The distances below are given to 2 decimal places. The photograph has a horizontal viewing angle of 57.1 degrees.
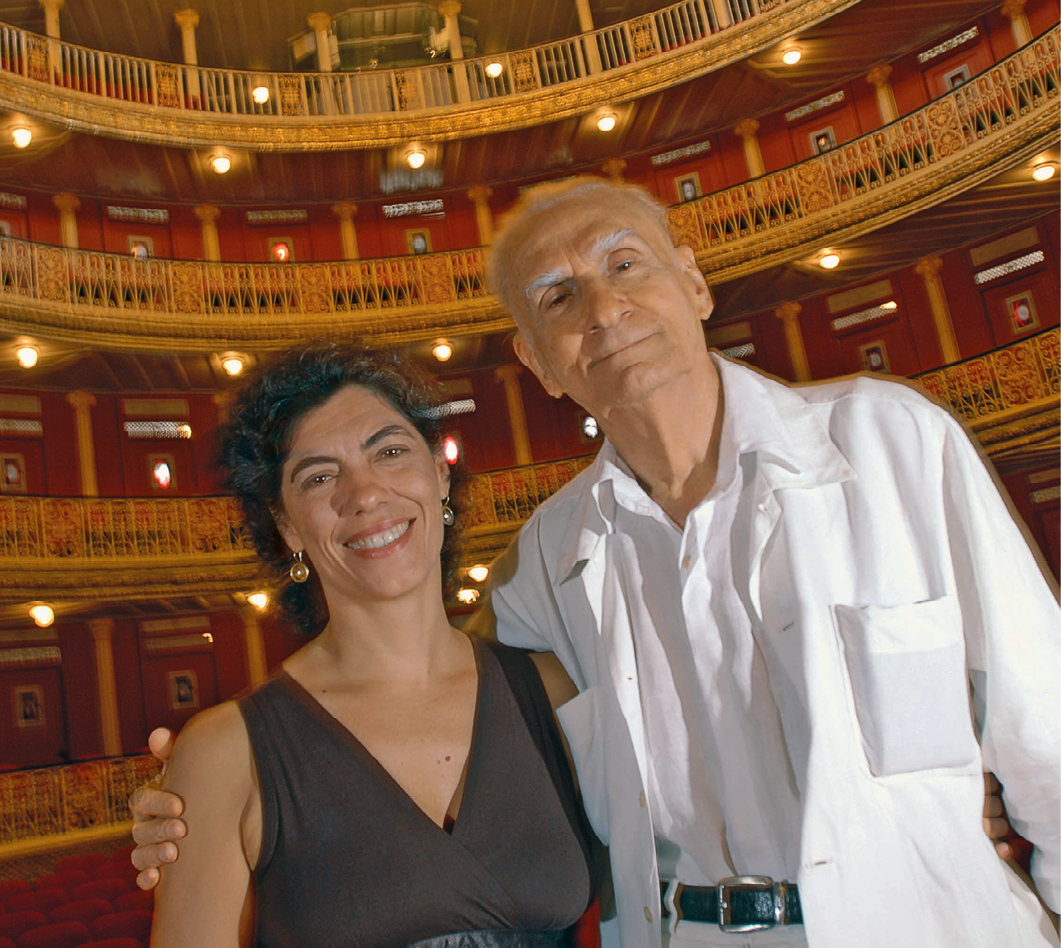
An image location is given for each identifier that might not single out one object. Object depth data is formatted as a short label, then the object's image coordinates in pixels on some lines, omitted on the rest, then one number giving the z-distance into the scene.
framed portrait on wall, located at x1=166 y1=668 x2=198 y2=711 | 13.45
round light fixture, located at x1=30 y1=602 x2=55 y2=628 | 11.79
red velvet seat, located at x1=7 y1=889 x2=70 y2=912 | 6.45
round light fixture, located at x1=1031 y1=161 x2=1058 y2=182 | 11.24
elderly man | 1.69
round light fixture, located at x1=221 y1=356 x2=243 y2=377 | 13.06
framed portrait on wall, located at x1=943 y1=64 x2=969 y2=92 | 12.84
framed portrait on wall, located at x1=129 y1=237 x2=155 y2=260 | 14.16
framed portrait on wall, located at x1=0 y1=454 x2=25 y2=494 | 13.01
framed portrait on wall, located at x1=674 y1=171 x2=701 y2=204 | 14.56
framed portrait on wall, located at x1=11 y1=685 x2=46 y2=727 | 12.63
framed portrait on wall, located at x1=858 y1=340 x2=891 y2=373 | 13.50
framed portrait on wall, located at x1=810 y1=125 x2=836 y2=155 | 13.80
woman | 1.79
